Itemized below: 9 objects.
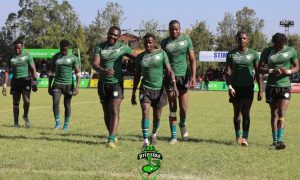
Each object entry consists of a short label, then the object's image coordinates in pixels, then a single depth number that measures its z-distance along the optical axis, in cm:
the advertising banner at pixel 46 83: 4829
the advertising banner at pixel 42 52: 5181
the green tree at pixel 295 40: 10275
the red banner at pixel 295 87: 4512
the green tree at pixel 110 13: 7175
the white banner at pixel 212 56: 5134
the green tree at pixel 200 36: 7106
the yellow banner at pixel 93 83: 4909
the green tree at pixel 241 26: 7906
